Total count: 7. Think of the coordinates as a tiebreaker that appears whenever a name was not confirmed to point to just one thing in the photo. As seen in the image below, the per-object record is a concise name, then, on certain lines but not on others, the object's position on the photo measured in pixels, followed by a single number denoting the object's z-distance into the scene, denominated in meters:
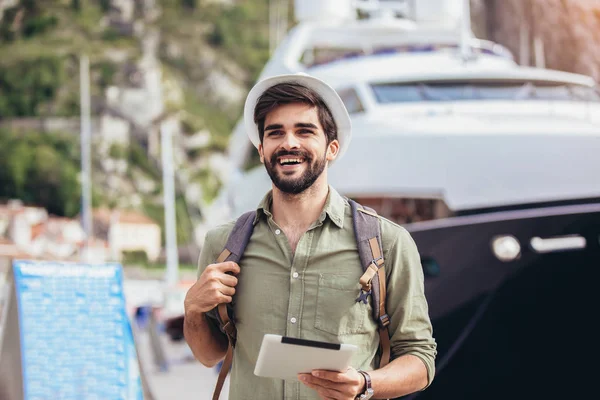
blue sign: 4.61
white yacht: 5.43
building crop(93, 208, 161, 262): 67.19
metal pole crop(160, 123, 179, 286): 42.62
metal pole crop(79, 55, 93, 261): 48.00
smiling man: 2.21
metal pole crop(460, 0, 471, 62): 8.69
